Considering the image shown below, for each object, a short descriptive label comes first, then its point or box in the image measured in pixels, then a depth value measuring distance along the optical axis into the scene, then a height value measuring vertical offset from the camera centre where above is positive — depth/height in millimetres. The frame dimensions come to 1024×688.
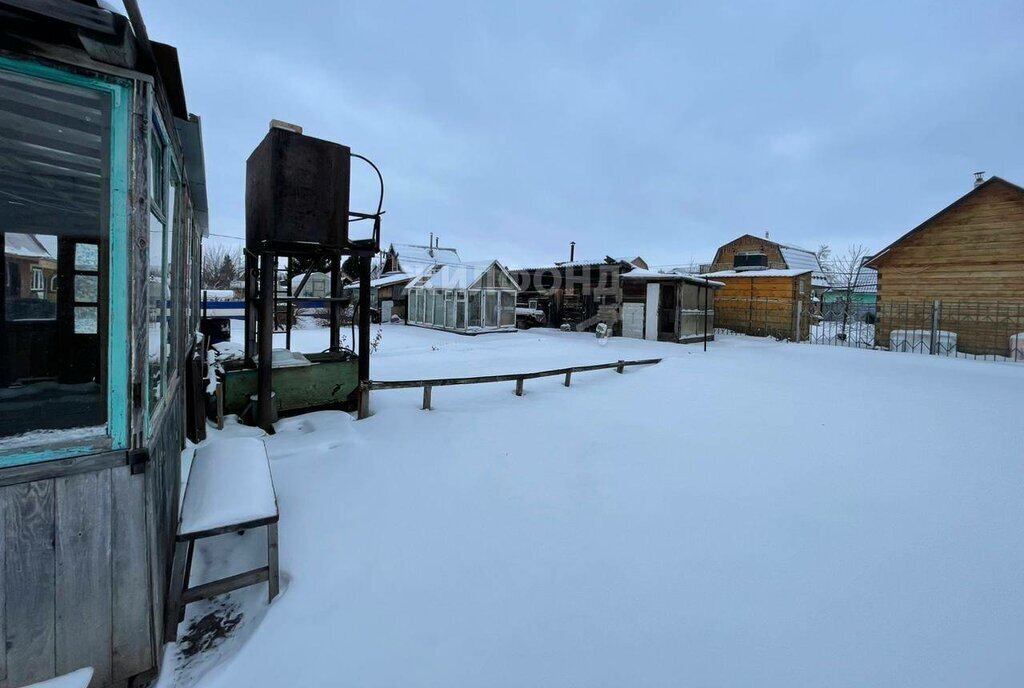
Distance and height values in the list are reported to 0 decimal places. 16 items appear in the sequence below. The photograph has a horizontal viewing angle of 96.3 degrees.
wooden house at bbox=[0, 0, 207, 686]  1894 -524
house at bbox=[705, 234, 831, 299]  31109 +5963
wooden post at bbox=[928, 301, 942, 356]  16297 +566
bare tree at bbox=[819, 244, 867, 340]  23030 +4882
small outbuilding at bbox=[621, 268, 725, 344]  19203 +1338
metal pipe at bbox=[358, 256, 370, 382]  6406 +44
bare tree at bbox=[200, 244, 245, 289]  35844 +5211
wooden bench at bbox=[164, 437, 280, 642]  2510 -1085
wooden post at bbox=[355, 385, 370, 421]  6220 -997
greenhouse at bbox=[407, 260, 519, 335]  21250 +1641
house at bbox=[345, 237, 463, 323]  28625 +4730
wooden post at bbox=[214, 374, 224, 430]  5491 -945
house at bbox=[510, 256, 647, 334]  21903 +2282
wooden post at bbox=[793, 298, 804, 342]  21188 +964
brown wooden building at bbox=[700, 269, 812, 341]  21422 +1774
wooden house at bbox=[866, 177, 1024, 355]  15148 +2564
